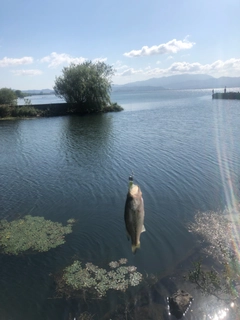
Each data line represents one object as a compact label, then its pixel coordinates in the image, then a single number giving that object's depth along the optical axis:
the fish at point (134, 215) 3.39
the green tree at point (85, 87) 77.00
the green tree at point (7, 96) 75.88
